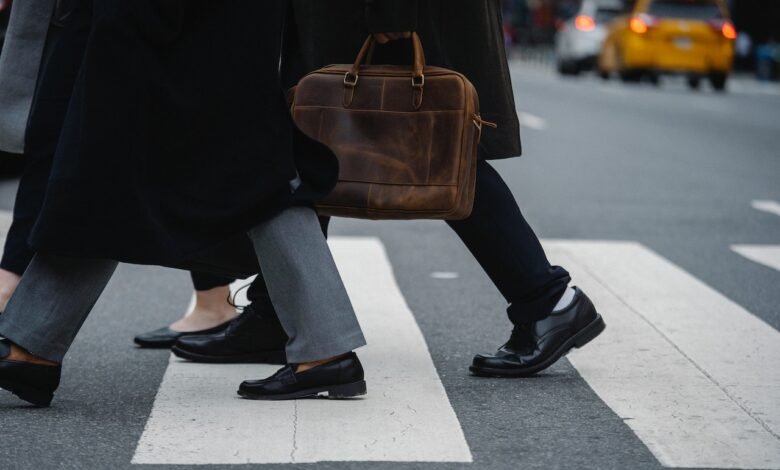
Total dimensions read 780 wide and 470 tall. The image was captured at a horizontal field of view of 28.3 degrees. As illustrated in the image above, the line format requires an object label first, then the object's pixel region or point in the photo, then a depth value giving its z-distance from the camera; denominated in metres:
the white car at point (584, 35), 31.16
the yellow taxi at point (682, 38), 24.67
